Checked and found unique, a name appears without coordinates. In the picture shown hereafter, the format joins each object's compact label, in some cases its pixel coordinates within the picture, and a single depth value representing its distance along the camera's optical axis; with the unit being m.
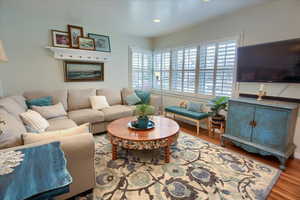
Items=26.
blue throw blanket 0.82
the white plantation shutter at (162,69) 4.74
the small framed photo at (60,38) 3.44
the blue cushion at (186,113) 3.41
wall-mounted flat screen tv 2.31
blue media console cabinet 2.21
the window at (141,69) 4.89
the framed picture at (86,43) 3.74
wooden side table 3.19
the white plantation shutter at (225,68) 3.23
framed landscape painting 3.74
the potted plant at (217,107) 3.09
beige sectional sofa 1.43
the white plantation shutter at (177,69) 4.35
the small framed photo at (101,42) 3.98
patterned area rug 1.70
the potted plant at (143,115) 2.49
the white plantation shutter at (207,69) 3.60
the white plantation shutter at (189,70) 4.01
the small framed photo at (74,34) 3.60
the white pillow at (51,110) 2.79
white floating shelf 3.46
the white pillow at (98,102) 3.65
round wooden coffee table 2.15
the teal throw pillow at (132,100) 4.10
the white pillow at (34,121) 2.17
